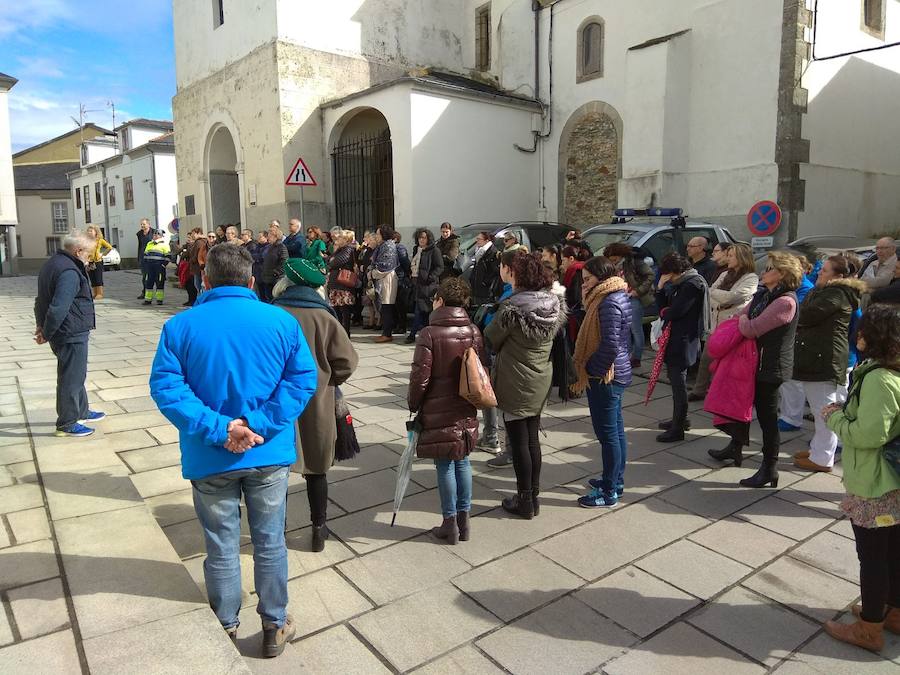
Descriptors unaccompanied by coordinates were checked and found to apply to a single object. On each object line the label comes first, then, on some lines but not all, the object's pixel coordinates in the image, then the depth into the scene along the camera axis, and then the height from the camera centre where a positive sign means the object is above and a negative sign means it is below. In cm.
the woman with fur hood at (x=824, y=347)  462 -70
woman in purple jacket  406 -70
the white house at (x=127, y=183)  3288 +393
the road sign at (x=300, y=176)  1273 +149
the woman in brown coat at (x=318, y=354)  341 -53
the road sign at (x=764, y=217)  1177 +58
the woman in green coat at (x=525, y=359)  383 -64
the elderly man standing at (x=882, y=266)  710 -19
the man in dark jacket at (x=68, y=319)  503 -51
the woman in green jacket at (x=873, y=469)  261 -91
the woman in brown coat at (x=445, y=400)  355 -81
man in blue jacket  246 -60
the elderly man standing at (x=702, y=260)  637 -10
